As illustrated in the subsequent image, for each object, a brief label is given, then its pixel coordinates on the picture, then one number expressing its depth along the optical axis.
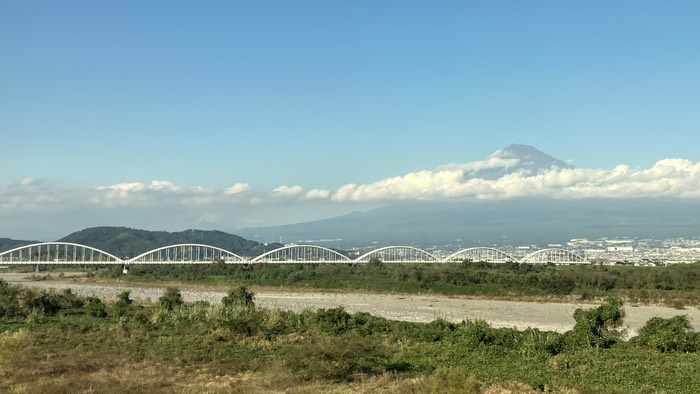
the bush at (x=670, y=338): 19.03
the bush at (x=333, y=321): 24.36
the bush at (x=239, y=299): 33.50
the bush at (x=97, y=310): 30.17
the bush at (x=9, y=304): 28.41
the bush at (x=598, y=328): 19.73
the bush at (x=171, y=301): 33.25
